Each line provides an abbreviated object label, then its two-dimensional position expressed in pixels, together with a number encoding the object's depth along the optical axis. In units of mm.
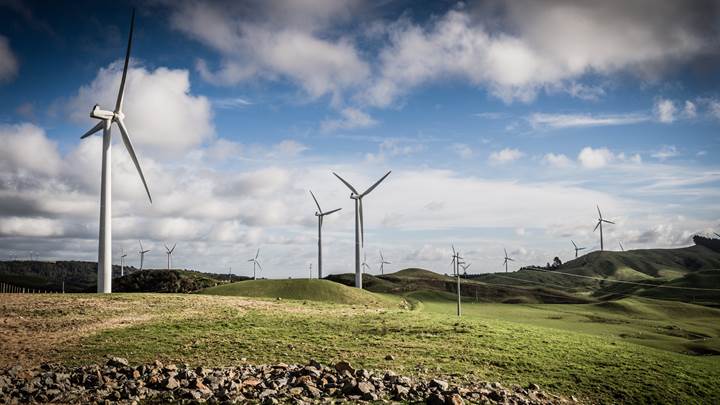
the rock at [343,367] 21484
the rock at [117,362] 22797
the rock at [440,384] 19706
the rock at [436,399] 17605
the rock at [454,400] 17469
